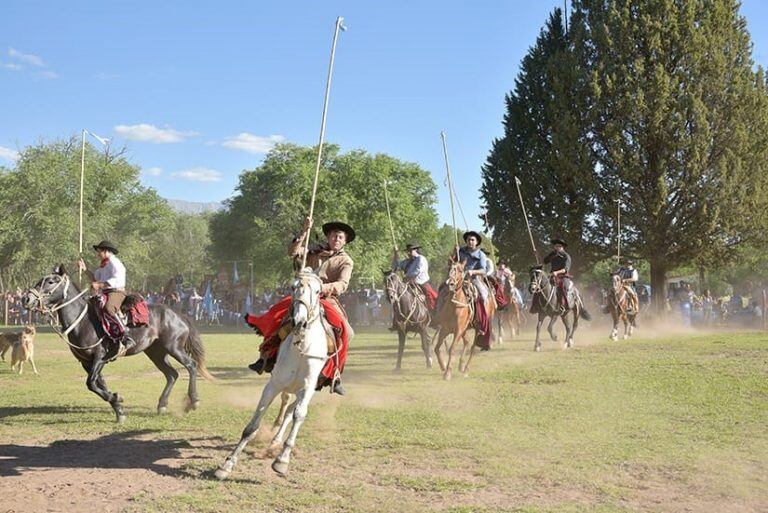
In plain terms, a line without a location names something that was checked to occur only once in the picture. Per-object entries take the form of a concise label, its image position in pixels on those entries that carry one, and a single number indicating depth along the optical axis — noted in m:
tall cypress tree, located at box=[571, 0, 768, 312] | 34.88
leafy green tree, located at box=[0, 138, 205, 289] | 45.50
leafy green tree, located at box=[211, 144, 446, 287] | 62.28
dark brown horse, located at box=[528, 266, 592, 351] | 22.70
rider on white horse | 8.99
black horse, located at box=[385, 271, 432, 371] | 17.39
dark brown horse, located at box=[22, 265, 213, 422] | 11.11
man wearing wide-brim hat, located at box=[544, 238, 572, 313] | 23.25
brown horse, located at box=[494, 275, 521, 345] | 26.98
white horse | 7.89
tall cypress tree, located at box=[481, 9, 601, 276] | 37.06
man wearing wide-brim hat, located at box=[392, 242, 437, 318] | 18.28
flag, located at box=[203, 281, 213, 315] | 46.91
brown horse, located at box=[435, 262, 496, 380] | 15.93
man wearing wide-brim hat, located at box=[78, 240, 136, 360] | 11.58
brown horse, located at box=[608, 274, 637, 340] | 26.82
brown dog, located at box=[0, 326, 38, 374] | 17.64
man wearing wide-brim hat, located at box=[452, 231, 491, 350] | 16.48
